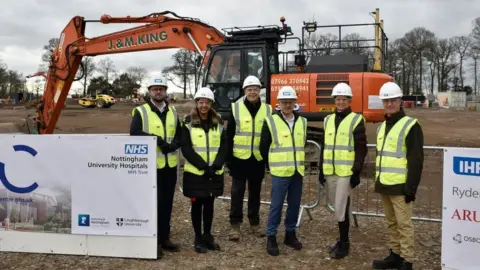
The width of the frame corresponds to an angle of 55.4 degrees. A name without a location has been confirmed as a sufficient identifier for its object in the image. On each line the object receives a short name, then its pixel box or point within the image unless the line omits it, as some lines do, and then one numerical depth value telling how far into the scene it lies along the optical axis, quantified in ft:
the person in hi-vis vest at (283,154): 18.02
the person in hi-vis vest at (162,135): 17.79
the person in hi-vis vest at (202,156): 17.79
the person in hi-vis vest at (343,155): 17.46
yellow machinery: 171.22
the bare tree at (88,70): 234.99
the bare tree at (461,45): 253.03
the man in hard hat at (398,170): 15.51
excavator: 33.63
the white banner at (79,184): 17.30
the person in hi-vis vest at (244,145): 19.61
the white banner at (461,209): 14.89
